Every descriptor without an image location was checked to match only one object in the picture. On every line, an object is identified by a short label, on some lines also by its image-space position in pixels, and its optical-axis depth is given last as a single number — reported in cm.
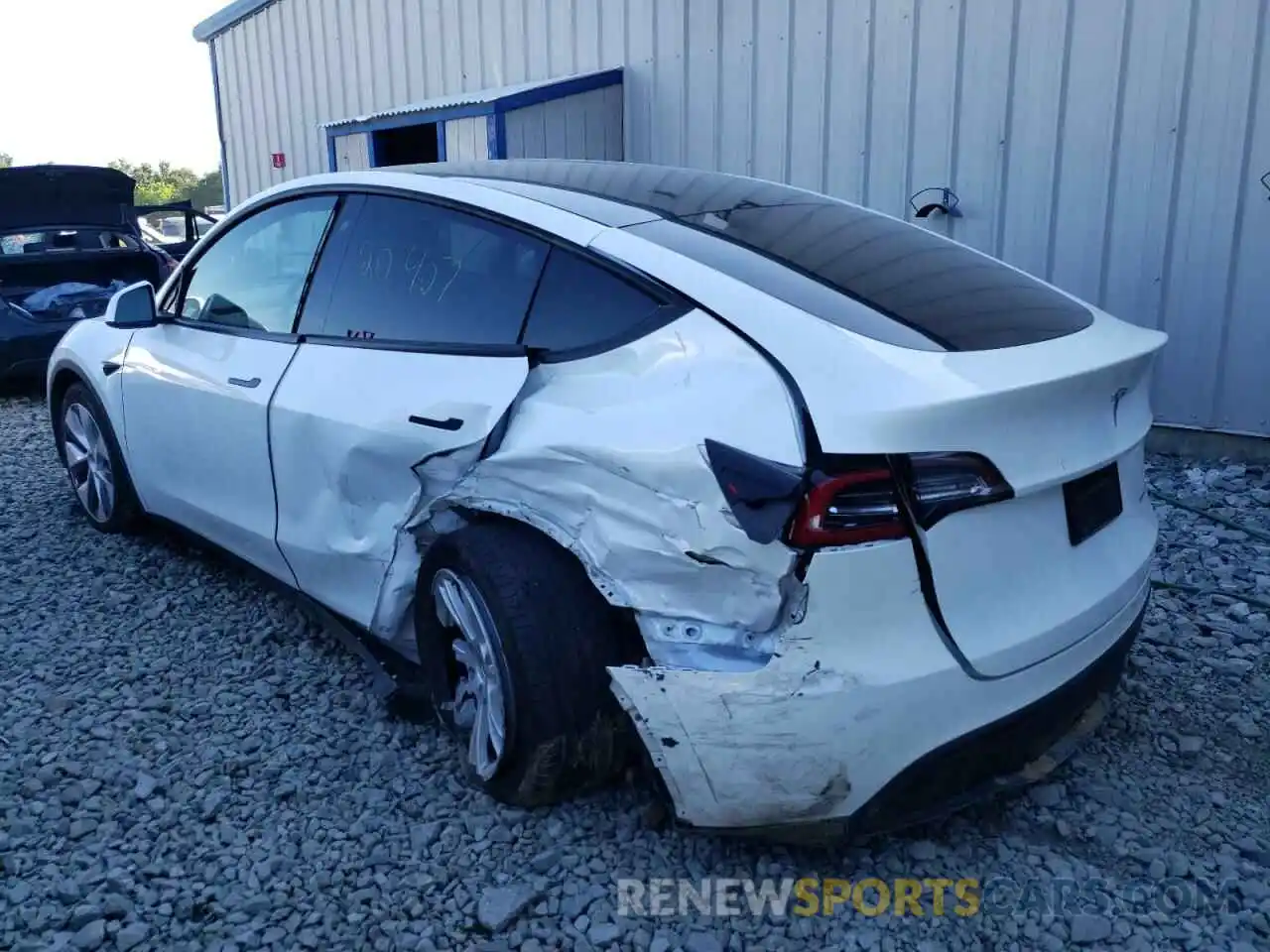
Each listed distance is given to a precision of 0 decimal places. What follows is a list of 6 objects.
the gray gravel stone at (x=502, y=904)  227
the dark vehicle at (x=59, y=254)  777
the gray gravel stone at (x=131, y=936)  223
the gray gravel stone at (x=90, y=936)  224
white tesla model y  203
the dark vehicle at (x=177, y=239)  859
